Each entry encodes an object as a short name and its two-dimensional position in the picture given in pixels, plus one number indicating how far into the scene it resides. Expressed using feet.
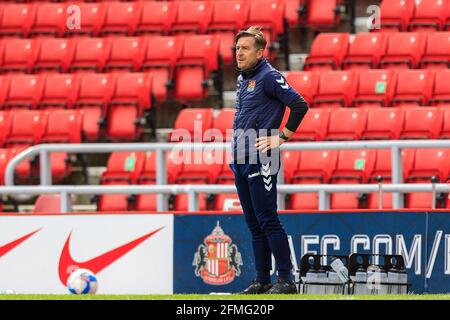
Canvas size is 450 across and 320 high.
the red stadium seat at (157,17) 57.77
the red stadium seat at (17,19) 60.80
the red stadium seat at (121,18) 58.59
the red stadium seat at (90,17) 59.31
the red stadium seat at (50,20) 60.34
